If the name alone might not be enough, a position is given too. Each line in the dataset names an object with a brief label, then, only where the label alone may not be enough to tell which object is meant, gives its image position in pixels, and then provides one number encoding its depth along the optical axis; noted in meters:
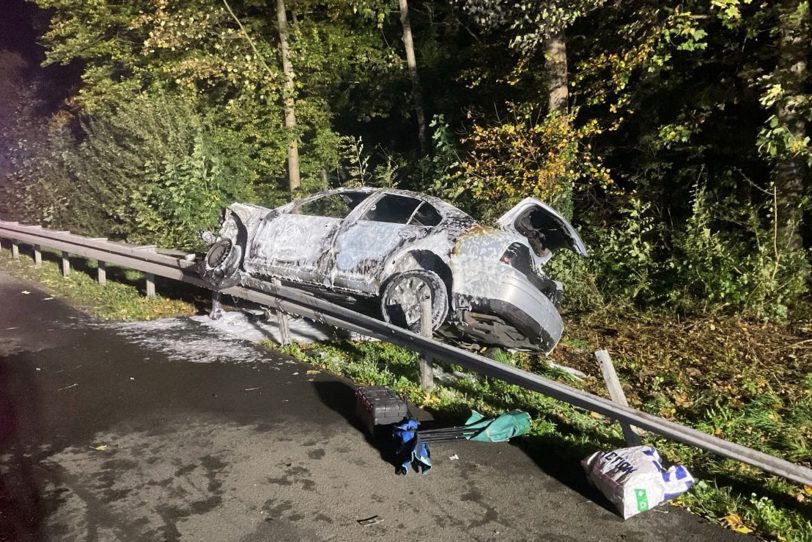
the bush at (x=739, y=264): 7.16
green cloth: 4.41
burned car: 5.99
